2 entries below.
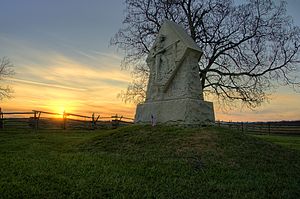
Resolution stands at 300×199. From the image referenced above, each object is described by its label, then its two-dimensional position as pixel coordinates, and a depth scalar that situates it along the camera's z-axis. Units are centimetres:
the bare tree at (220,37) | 1775
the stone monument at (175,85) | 1021
